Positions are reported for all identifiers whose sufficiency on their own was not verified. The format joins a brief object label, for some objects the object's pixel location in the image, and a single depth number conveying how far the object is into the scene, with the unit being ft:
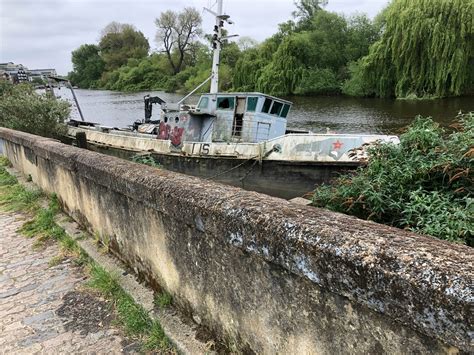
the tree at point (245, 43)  200.03
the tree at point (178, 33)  253.44
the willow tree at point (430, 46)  95.50
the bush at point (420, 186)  7.38
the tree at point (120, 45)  322.14
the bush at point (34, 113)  40.01
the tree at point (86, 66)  333.62
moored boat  40.04
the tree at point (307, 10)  190.19
